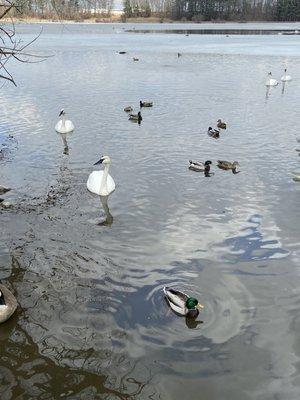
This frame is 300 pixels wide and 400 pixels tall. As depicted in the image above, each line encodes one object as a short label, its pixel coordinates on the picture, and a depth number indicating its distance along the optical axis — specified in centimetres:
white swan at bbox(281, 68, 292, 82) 3445
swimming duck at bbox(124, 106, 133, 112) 2472
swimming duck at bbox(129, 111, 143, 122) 2319
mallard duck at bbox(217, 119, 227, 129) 2148
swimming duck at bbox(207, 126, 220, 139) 2042
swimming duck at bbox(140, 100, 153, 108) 2608
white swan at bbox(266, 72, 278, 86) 3134
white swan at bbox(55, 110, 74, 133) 2092
